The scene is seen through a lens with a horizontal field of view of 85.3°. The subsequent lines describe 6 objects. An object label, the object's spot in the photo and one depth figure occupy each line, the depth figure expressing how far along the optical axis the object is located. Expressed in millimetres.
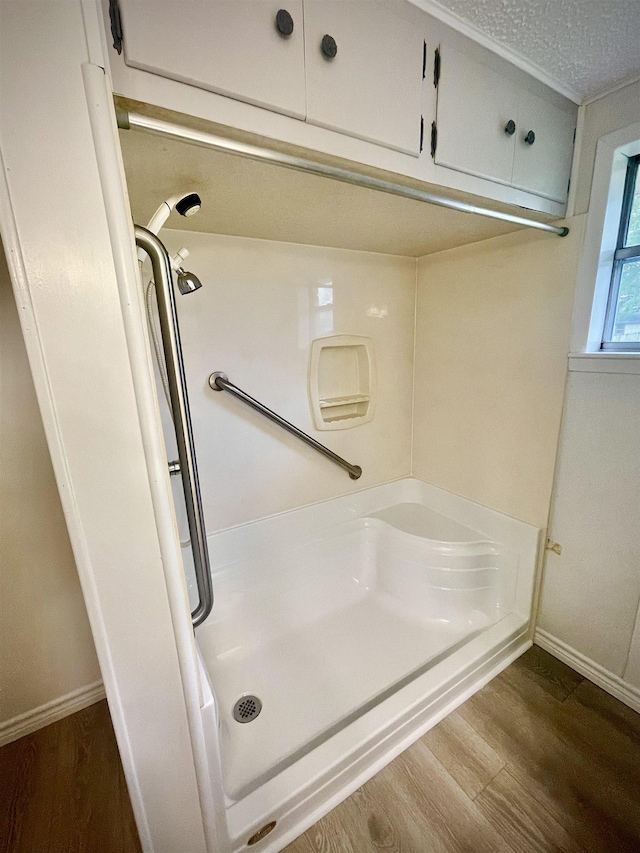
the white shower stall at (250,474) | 488
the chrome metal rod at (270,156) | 664
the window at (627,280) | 1291
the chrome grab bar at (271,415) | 1529
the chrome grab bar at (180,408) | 746
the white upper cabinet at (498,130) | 980
